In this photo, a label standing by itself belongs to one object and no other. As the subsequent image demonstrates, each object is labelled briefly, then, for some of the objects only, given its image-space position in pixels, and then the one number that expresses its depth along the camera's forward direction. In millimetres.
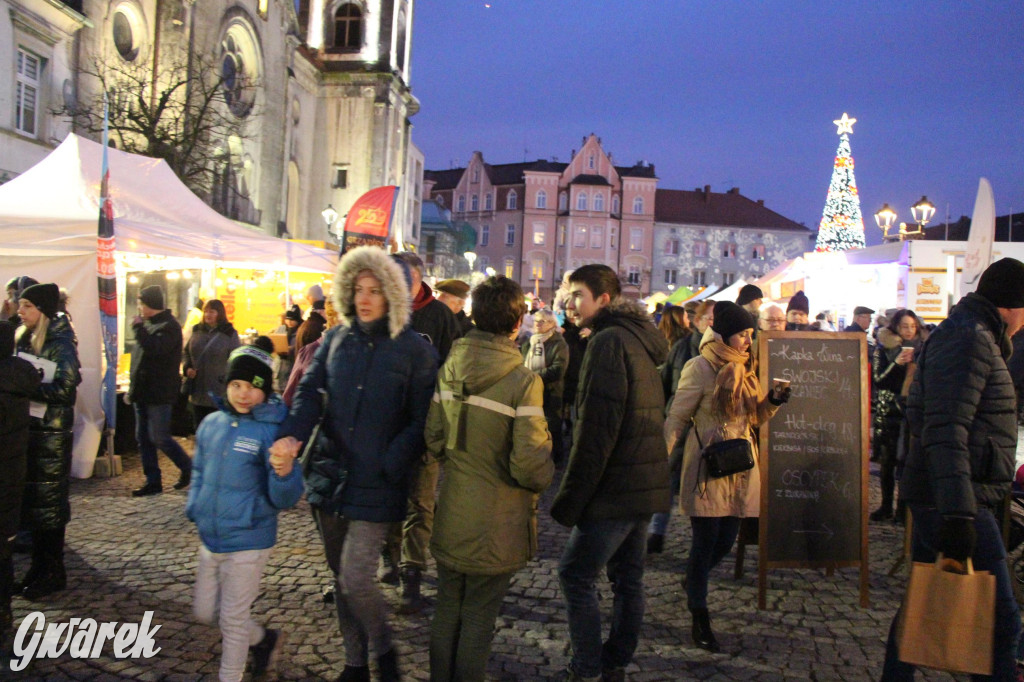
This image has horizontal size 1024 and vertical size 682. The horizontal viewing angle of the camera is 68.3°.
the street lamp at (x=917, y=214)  16688
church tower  36812
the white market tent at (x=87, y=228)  7781
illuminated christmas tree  22672
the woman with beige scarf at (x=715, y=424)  4355
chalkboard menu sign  5098
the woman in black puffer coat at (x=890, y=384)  7449
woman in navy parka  3391
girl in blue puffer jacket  3350
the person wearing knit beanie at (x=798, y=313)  8945
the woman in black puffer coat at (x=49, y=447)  4512
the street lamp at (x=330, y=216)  26234
